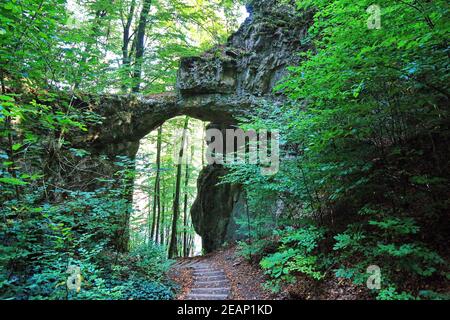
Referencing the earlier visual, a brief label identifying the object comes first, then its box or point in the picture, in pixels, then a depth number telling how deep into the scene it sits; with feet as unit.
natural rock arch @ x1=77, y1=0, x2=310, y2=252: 34.83
